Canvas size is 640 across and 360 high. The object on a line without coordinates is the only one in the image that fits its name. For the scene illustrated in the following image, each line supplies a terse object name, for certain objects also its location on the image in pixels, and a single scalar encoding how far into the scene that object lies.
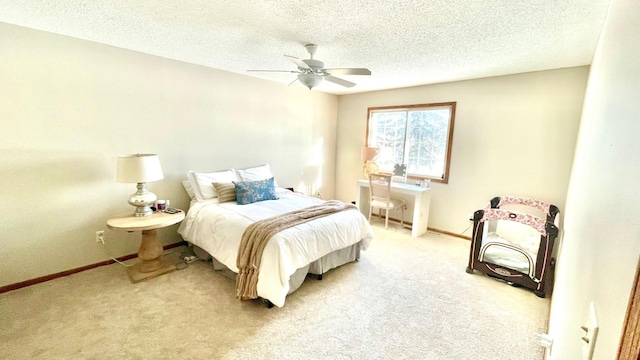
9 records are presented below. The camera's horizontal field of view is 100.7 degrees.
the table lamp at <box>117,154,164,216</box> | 2.60
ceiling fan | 2.43
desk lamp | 4.67
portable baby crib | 2.57
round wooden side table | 2.63
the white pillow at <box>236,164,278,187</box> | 3.83
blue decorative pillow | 3.29
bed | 2.26
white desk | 4.02
